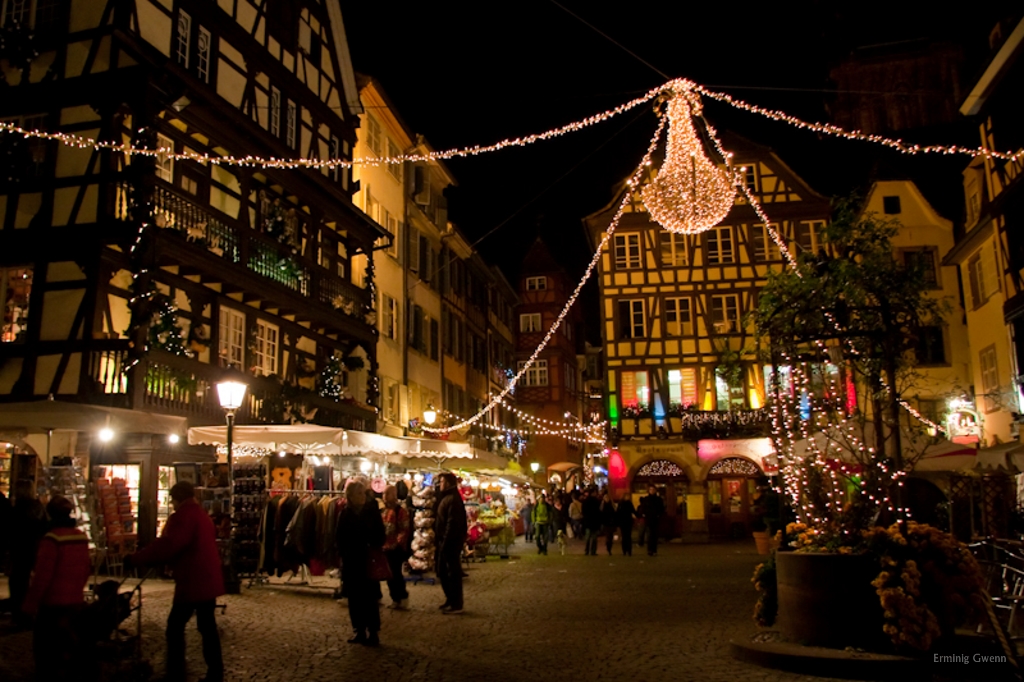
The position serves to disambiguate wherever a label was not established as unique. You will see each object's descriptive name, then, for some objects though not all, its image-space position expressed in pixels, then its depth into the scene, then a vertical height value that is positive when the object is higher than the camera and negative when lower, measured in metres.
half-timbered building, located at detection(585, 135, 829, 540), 37.50 +6.23
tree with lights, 10.15 +1.65
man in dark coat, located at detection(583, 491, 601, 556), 25.41 -0.29
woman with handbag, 10.27 -0.52
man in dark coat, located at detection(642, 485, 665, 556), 25.67 -0.26
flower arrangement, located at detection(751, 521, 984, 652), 8.42 -0.74
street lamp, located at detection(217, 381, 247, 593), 14.16 +1.64
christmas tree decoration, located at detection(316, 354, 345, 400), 24.72 +3.24
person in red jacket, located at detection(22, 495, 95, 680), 7.55 -0.70
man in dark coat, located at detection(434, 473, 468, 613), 12.96 -0.43
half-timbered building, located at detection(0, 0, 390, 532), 17.45 +5.68
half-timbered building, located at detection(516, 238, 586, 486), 54.25 +8.17
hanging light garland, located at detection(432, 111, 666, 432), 15.56 +6.61
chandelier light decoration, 15.59 +5.19
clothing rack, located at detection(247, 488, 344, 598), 15.32 -1.07
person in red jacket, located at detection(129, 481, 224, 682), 7.82 -0.56
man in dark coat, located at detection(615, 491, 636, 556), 25.52 -0.42
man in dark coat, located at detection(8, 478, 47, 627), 11.50 -0.24
